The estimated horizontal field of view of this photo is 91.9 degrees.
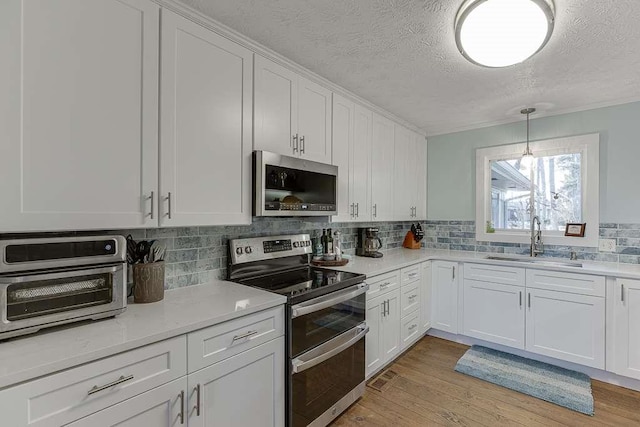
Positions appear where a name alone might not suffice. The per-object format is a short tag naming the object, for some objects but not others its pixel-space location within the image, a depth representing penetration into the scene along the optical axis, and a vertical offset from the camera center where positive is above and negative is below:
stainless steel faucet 3.15 -0.25
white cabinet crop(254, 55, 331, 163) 1.91 +0.69
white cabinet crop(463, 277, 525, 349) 2.84 -0.93
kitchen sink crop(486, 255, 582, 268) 2.85 -0.44
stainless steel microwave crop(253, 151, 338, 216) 1.86 +0.19
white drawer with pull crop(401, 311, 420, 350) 2.81 -1.07
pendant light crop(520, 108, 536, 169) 2.99 +0.59
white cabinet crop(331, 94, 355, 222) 2.49 +0.52
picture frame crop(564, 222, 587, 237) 2.93 -0.12
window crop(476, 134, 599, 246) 2.93 +0.27
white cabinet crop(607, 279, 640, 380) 2.32 -0.85
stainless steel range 1.71 -0.66
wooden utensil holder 1.53 -0.34
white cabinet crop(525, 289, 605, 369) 2.48 -0.93
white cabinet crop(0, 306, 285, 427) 0.95 -0.65
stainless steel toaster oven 1.07 -0.26
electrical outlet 2.80 -0.26
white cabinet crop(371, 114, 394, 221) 2.96 +0.46
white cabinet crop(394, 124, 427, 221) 3.36 +0.46
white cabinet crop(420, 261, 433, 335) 3.15 -0.85
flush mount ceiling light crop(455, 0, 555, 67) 1.42 +0.91
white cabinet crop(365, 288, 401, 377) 2.35 -0.93
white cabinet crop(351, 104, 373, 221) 2.71 +0.45
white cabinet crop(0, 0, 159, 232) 1.08 +0.39
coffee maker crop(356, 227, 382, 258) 3.12 -0.27
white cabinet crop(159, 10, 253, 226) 1.49 +0.46
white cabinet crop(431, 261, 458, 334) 3.20 -0.86
